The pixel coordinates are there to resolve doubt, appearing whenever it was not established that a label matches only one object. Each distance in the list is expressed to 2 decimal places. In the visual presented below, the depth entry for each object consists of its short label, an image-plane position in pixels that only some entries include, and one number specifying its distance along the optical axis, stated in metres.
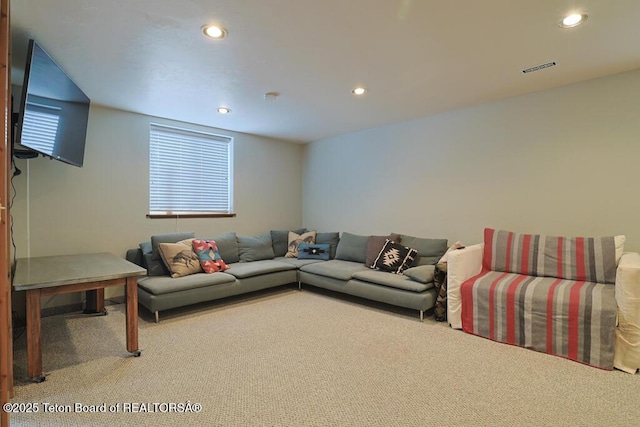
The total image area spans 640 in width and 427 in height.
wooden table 2.17
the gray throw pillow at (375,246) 4.29
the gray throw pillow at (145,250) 3.86
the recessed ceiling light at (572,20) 2.08
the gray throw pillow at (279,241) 5.20
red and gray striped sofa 2.37
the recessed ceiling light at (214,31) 2.19
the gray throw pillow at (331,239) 5.08
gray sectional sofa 3.42
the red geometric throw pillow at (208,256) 3.95
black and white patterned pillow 3.96
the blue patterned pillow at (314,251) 4.94
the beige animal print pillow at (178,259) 3.73
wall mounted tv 2.38
